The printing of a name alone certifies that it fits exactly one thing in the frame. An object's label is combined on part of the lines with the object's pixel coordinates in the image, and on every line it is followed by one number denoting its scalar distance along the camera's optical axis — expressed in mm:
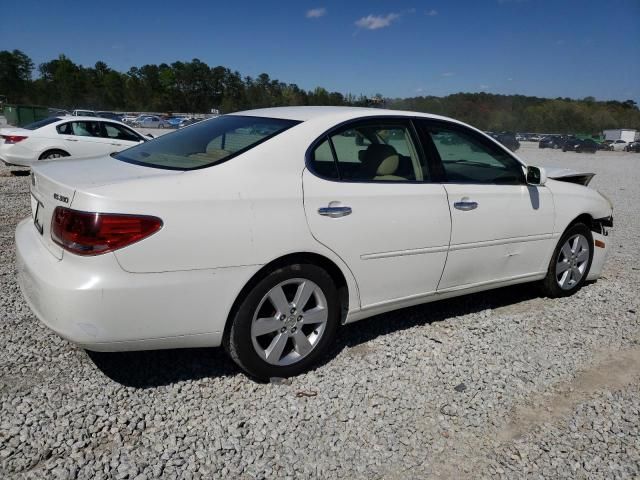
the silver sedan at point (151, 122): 57562
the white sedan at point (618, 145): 58025
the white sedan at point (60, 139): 10938
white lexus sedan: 2518
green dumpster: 30484
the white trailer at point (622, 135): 70188
